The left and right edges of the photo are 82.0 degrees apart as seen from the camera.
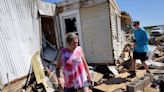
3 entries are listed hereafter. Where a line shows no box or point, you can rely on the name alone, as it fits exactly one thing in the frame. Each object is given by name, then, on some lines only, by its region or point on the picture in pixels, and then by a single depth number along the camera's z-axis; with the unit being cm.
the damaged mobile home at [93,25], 431
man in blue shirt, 318
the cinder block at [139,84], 250
